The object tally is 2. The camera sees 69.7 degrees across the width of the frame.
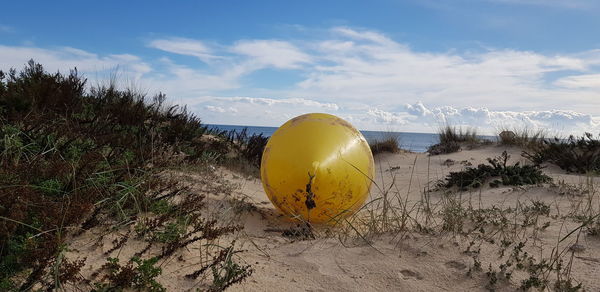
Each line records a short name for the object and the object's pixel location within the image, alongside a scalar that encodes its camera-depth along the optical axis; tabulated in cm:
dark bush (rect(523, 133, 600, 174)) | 787
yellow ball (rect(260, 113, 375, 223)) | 386
